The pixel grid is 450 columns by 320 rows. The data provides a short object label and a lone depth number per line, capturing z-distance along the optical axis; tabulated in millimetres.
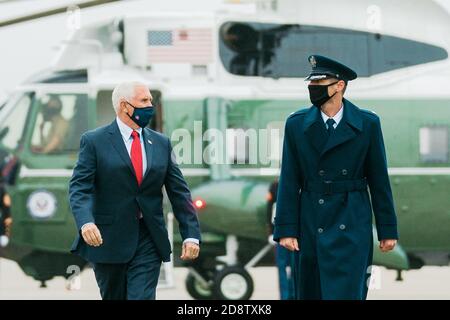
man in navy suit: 9084
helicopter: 14991
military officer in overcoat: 8898
